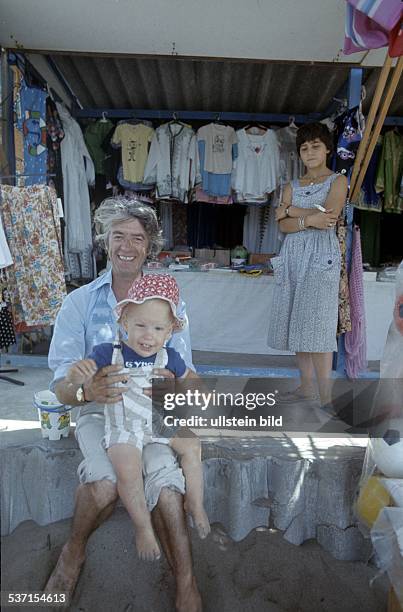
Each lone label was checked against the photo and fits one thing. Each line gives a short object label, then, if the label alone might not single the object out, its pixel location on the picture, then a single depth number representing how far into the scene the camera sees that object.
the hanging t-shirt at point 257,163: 4.98
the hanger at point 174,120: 5.01
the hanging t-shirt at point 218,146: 4.99
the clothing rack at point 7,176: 3.34
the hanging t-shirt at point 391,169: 4.95
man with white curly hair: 1.48
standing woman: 2.75
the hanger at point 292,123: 5.10
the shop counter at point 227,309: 4.23
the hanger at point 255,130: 5.03
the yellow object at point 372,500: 1.69
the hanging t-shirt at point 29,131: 3.75
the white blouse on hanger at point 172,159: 4.96
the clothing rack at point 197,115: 5.19
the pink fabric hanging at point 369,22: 2.08
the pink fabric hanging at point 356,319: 3.27
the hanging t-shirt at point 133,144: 5.00
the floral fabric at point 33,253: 3.44
